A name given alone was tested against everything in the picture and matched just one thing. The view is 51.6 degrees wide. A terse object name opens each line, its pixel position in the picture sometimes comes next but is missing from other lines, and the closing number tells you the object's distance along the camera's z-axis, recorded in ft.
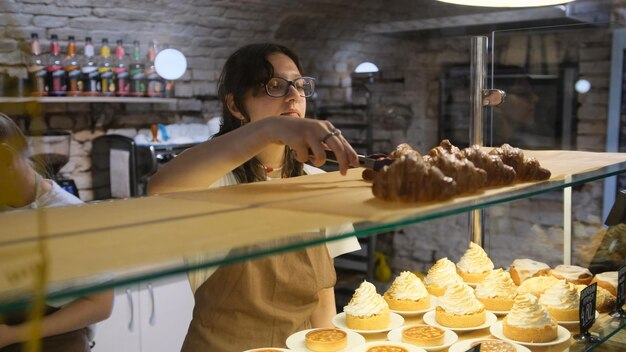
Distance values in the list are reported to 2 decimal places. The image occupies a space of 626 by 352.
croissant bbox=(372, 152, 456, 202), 3.22
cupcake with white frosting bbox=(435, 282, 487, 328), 5.44
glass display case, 1.93
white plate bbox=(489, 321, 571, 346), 5.15
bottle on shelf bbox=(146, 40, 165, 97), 17.44
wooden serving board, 2.02
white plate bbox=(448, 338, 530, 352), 4.97
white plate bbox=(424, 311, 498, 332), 5.45
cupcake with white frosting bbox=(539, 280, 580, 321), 5.58
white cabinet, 10.36
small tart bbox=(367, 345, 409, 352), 4.90
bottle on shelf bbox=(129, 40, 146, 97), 17.04
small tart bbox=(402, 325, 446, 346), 5.04
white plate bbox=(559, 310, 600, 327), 5.56
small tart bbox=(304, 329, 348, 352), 4.85
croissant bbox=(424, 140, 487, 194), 3.58
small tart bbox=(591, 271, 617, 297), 5.93
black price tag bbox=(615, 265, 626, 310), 5.87
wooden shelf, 15.46
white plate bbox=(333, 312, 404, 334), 5.39
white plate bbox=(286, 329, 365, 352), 4.99
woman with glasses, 3.94
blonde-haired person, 5.44
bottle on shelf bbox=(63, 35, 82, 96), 15.71
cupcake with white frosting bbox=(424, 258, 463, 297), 6.10
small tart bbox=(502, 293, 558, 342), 5.17
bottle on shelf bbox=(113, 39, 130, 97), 16.60
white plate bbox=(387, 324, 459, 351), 5.01
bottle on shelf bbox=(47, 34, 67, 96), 15.44
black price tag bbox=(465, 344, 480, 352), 4.54
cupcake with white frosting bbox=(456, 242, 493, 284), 6.43
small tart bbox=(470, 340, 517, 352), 4.94
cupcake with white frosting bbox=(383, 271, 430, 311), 5.83
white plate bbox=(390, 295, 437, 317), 5.80
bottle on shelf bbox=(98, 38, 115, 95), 16.31
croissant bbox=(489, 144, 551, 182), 4.08
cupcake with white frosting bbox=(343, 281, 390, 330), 5.39
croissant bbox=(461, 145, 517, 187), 3.91
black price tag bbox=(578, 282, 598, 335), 5.19
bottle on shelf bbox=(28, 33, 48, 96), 14.97
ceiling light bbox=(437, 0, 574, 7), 5.27
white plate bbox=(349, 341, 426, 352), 4.92
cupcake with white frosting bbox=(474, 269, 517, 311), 5.88
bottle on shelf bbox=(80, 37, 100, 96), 16.01
